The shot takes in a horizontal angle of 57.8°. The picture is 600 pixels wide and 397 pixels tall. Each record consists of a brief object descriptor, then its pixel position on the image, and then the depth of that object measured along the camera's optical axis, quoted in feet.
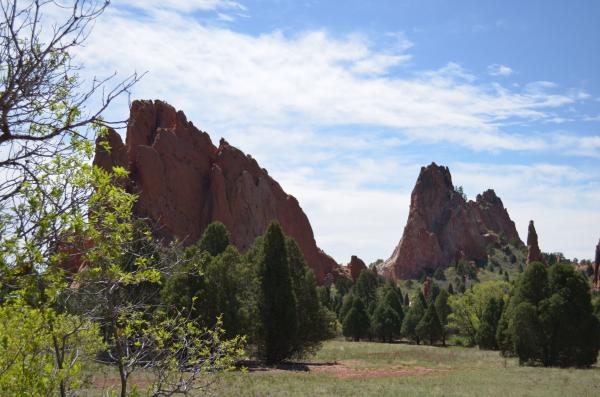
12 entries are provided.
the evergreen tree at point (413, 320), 219.41
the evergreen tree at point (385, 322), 224.53
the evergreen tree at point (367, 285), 324.09
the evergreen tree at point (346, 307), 243.60
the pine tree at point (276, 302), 112.98
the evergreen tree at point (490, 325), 184.34
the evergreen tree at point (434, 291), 291.67
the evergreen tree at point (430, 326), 209.36
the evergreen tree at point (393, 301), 238.68
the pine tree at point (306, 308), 126.62
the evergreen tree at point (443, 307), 239.30
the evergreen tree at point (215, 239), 137.69
